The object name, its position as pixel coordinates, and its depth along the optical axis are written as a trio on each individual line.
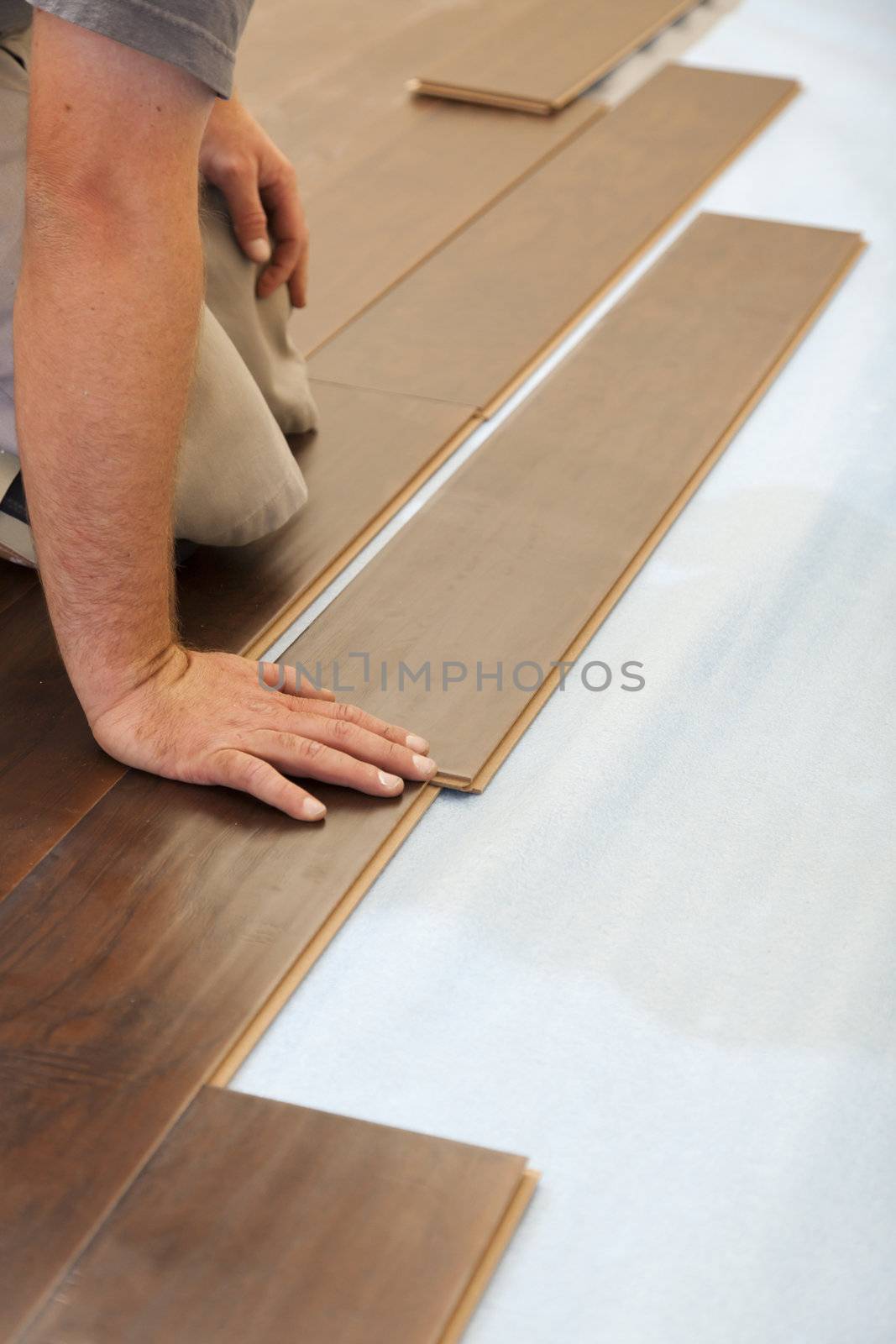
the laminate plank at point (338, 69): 3.62
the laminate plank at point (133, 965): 1.30
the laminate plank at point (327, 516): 2.05
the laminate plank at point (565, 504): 1.92
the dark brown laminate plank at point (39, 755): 1.68
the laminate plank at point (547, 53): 3.86
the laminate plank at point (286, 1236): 1.18
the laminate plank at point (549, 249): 2.68
